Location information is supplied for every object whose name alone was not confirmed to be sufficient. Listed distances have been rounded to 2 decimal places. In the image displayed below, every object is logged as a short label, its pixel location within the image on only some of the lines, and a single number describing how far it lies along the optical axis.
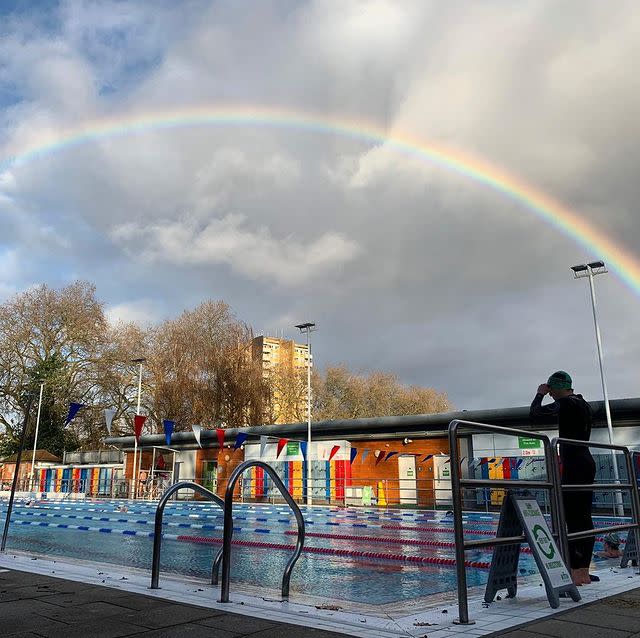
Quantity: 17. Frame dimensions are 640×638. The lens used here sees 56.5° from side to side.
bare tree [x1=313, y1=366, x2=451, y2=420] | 62.44
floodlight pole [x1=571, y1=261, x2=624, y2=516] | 22.98
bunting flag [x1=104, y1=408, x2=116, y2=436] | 28.78
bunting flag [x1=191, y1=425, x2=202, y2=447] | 26.88
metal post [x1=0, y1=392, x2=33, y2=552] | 7.95
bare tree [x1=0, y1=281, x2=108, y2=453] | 41.53
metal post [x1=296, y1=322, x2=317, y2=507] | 27.38
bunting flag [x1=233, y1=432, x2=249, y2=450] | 26.88
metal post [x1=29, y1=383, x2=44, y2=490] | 37.84
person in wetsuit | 5.46
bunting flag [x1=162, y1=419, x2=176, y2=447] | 27.86
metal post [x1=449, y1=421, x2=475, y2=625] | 3.96
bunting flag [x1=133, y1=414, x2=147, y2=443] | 27.12
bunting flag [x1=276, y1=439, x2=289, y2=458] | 26.24
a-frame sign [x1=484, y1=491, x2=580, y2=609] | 4.49
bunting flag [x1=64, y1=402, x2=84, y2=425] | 26.36
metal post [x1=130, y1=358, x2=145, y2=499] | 31.26
